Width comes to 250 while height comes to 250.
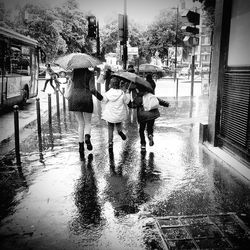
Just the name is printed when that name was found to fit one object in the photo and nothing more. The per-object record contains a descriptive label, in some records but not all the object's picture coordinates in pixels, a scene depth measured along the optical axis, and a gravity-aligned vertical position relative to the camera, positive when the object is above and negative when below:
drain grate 3.56 -1.88
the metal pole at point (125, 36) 14.29 +1.29
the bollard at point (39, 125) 8.07 -1.54
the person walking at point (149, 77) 9.38 -0.30
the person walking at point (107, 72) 12.14 -0.23
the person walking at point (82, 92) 6.80 -0.55
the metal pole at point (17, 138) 6.41 -1.44
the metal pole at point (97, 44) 19.05 +1.24
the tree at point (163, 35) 57.66 +5.58
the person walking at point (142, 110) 7.14 -0.93
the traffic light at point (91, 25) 15.95 +1.93
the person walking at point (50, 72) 20.71 -0.45
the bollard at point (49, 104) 9.75 -1.15
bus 12.84 -0.16
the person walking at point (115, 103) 7.04 -0.79
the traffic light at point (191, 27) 11.66 +1.52
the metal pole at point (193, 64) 17.67 +0.16
